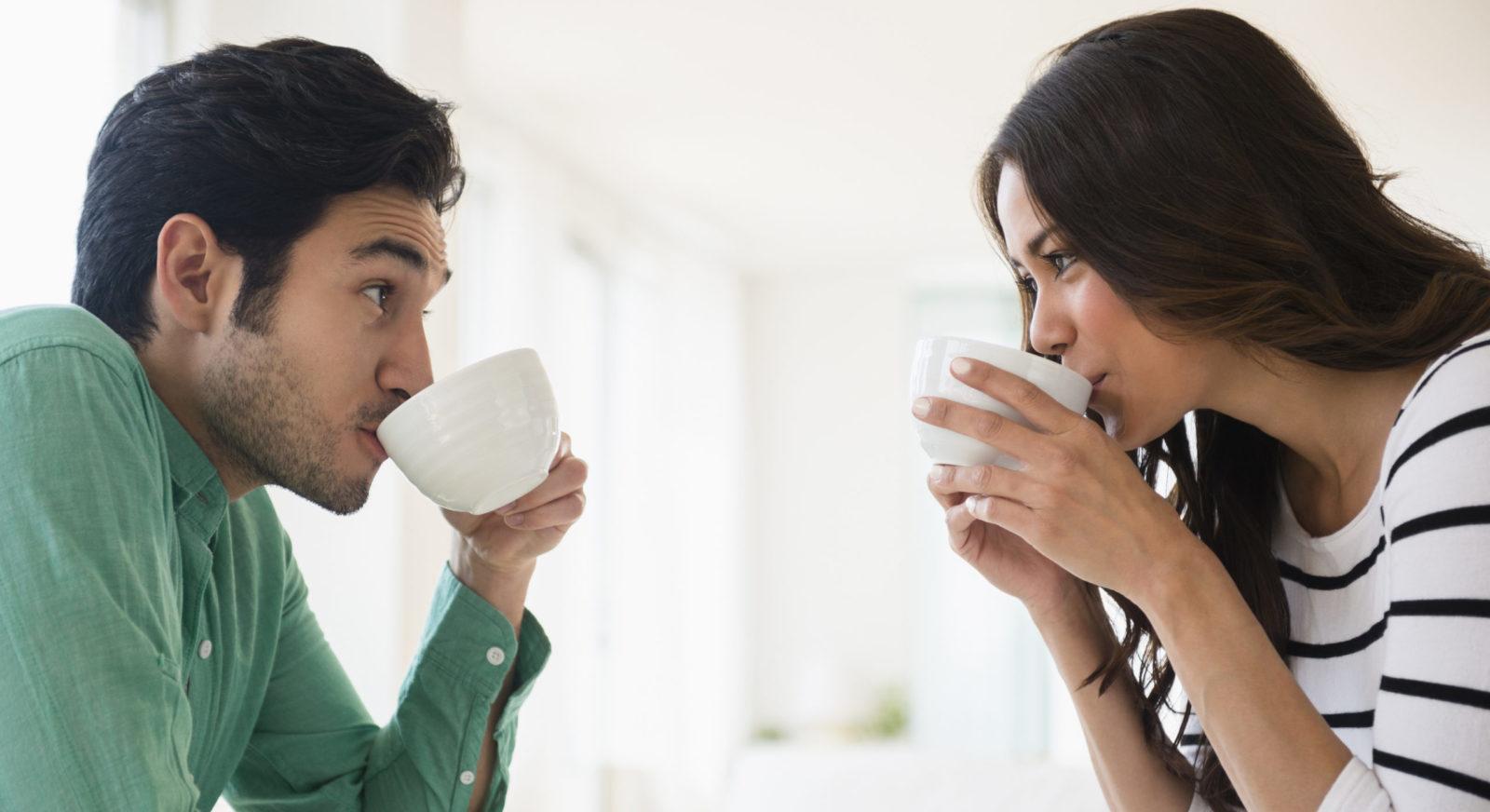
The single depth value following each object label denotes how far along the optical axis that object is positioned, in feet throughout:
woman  2.89
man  2.47
